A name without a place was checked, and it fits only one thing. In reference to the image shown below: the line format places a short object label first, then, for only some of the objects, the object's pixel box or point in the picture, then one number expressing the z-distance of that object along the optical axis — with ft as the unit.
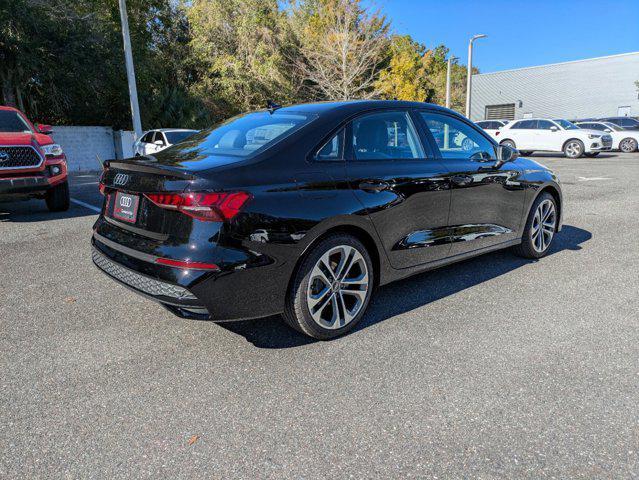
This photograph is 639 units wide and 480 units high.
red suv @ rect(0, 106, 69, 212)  23.36
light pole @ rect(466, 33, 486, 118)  89.51
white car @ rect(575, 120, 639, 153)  79.46
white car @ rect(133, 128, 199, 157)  47.15
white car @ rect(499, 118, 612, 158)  68.44
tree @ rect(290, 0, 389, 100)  85.10
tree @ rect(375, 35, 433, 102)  93.15
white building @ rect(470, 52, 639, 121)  115.96
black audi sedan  9.15
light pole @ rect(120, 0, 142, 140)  56.02
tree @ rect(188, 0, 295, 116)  92.07
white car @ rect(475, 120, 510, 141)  72.42
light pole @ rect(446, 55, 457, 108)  92.53
